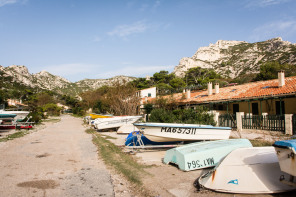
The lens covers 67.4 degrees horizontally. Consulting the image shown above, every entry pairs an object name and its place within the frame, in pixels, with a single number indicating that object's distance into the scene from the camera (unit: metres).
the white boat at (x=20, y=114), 21.59
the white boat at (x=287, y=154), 4.08
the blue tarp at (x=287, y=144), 4.10
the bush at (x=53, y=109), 63.77
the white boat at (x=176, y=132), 9.52
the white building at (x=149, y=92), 43.78
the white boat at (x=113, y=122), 18.81
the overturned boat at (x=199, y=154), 6.36
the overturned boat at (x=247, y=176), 4.53
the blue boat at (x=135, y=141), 10.26
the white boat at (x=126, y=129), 16.64
